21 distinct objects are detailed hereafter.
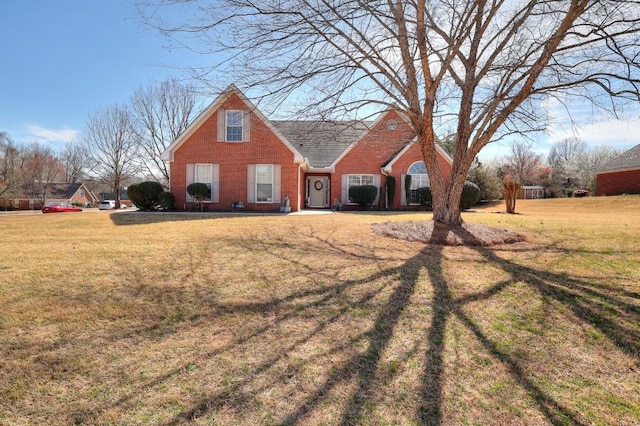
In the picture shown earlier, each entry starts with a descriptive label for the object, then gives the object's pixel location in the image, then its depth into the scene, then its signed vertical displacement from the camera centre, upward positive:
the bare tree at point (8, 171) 41.84 +4.19
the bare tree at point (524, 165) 49.64 +6.40
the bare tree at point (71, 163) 55.75 +6.90
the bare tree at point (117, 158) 30.69 +4.46
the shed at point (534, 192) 44.16 +1.85
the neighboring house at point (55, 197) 47.06 +1.11
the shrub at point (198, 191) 15.89 +0.66
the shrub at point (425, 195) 20.12 +0.63
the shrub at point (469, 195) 19.38 +0.62
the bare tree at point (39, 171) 46.50 +4.90
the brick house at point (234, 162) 16.44 +2.14
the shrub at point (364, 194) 19.80 +0.67
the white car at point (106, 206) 39.62 -0.20
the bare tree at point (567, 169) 45.16 +5.13
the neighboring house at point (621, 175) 26.75 +2.61
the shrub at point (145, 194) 16.27 +0.51
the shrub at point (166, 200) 15.95 +0.22
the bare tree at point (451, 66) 6.69 +3.25
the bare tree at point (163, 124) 27.23 +6.86
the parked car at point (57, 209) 35.37 -0.51
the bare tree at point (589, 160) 42.84 +6.20
